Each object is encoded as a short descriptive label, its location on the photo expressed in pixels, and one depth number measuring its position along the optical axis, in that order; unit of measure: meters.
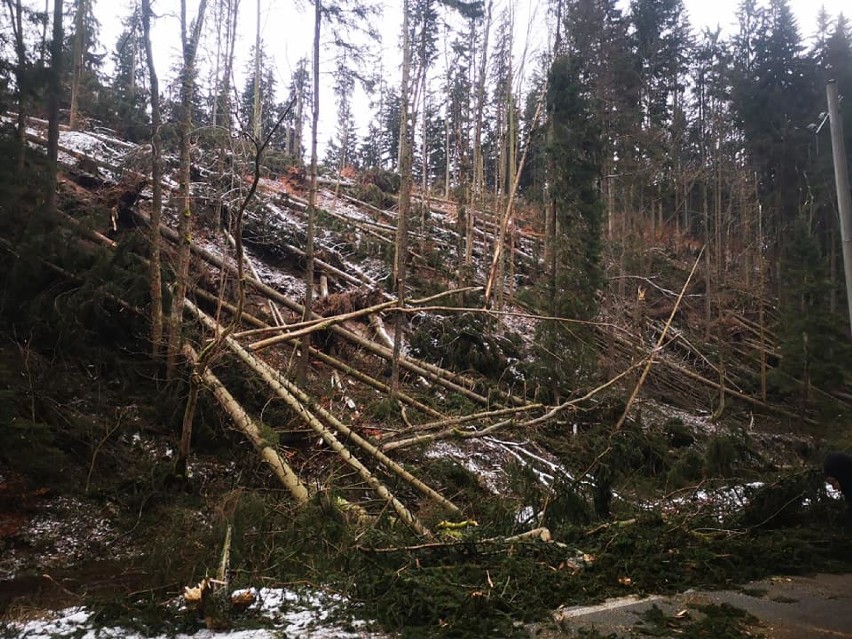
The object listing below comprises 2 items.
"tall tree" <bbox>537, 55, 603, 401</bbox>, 12.93
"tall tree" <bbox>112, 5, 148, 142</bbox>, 17.51
